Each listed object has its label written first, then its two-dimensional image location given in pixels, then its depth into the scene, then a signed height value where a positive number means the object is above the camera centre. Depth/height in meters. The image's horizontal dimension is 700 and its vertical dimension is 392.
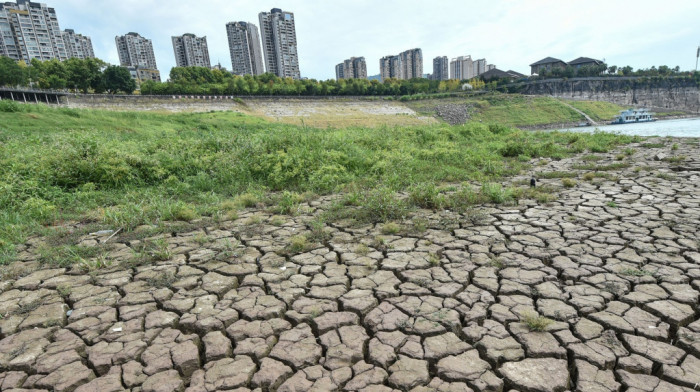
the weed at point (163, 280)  3.38 -1.48
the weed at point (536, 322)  2.58 -1.63
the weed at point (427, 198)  5.41 -1.50
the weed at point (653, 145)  10.62 -1.97
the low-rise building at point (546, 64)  80.91 +4.34
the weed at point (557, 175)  7.34 -1.78
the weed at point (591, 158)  9.01 -1.87
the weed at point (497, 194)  5.62 -1.59
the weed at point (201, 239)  4.33 -1.45
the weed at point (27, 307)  2.99 -1.44
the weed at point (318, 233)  4.36 -1.54
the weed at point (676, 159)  8.05 -1.83
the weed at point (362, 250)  3.96 -1.58
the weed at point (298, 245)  4.08 -1.52
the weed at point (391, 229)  4.49 -1.56
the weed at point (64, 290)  3.23 -1.43
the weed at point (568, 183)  6.46 -1.72
